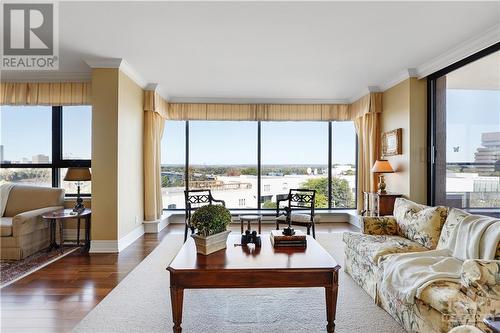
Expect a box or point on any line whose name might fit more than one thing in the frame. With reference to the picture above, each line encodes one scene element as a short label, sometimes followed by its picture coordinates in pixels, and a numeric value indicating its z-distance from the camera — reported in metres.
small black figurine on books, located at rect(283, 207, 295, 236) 2.74
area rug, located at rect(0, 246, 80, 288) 3.23
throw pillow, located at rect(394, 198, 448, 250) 2.88
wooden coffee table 2.05
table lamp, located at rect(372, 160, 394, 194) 4.85
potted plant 2.39
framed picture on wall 4.70
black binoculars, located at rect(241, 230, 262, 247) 2.71
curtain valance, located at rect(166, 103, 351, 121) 6.13
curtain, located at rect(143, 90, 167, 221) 5.33
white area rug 2.25
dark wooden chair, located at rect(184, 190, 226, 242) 4.65
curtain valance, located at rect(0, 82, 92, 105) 4.74
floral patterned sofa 1.79
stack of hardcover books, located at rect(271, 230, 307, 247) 2.64
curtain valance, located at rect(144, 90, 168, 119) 5.30
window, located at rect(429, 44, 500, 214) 3.44
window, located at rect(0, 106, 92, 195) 4.98
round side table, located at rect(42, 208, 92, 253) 4.03
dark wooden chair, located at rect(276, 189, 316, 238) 4.52
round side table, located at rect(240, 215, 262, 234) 4.49
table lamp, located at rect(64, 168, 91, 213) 4.21
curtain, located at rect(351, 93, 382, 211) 5.37
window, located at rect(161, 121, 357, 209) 6.49
